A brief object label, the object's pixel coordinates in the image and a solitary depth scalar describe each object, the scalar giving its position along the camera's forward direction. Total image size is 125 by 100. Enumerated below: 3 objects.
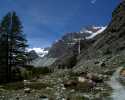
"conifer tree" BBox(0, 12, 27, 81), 17.56
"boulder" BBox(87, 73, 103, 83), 11.28
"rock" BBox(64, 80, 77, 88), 9.75
